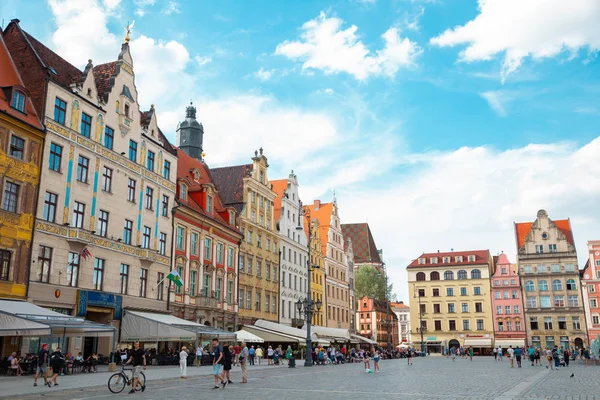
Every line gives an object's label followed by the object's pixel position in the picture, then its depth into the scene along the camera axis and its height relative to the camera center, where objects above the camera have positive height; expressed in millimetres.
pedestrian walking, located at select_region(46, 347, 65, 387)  20264 -678
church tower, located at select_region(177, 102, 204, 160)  61806 +22214
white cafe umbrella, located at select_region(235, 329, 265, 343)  42431 +493
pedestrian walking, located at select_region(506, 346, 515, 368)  43959 -1171
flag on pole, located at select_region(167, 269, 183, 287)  36750 +4194
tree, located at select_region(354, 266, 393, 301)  109500 +11072
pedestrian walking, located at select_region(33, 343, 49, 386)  21972 -489
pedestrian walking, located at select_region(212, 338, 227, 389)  20844 -938
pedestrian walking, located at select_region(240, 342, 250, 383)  24312 -847
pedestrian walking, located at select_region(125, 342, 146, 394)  18500 -593
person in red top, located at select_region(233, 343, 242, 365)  37469 -610
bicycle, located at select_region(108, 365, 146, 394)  18531 -1191
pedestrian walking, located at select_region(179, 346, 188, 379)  25000 -808
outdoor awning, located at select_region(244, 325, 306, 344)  49219 +728
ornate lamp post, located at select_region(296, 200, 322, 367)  37594 +414
